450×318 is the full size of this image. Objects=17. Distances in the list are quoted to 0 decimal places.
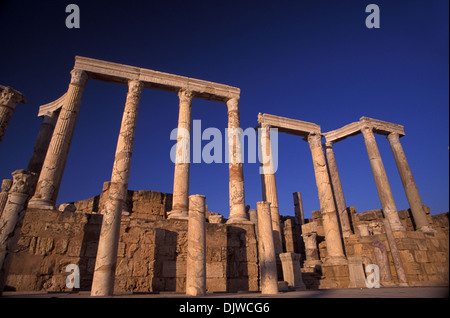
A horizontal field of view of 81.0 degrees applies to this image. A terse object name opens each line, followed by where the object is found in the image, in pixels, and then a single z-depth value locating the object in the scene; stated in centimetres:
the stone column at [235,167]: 1208
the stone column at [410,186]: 1727
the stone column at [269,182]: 1472
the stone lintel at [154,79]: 1289
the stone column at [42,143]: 1449
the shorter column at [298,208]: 2415
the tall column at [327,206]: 1527
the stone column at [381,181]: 1680
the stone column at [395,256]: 1273
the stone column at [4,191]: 1037
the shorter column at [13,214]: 621
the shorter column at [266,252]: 816
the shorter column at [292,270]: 1153
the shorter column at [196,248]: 752
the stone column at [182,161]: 1154
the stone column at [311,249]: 1586
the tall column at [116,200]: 755
